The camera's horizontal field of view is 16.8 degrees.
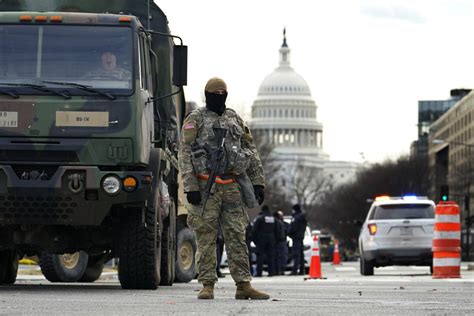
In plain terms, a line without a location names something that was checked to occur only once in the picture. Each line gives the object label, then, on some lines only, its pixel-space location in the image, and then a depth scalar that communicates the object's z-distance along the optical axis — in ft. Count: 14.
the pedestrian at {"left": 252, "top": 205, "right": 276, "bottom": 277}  109.19
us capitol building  355.46
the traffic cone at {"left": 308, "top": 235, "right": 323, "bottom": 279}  94.57
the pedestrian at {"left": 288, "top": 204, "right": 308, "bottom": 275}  116.78
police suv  100.53
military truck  50.85
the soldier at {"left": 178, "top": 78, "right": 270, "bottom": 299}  44.98
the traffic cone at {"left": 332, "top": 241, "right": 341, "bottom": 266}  207.29
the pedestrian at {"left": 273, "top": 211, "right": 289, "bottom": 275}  112.16
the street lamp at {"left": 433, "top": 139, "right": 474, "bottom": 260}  287.85
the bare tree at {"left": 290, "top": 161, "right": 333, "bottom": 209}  633.45
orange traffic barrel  78.89
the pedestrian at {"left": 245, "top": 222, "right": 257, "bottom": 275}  114.95
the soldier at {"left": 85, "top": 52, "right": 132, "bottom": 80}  52.03
